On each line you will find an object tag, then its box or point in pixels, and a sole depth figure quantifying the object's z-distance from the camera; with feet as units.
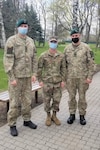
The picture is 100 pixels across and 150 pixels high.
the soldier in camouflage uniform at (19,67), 8.13
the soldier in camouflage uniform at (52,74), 8.99
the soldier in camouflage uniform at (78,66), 9.09
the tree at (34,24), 68.35
